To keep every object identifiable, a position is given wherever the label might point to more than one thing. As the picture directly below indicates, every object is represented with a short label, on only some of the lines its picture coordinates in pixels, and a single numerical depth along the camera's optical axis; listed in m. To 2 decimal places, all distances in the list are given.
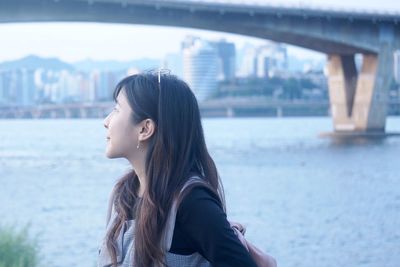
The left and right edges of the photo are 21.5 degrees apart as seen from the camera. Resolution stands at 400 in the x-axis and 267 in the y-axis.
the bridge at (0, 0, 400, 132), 47.69
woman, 2.89
